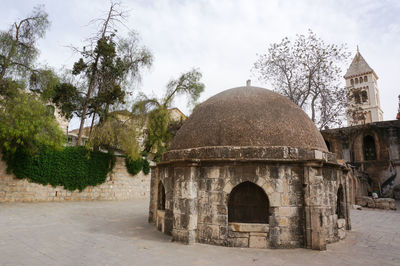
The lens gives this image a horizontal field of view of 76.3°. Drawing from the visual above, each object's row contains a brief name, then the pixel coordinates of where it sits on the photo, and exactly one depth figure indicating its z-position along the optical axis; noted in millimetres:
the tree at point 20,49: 13312
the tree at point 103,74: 17578
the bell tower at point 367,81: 46312
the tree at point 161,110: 19484
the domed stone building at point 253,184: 5934
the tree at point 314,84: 20188
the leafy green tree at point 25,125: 11508
